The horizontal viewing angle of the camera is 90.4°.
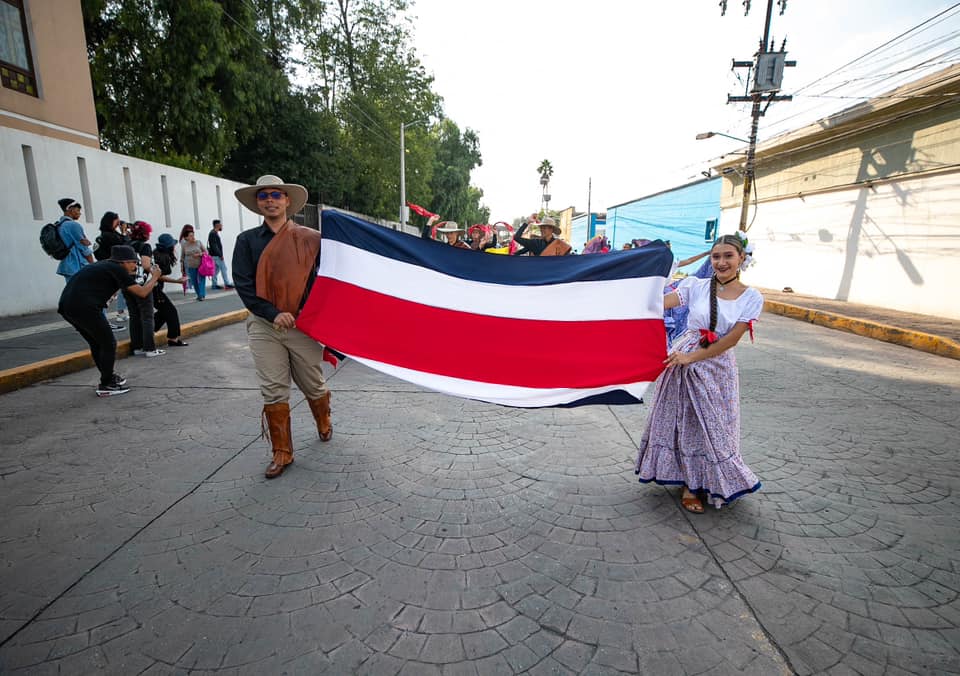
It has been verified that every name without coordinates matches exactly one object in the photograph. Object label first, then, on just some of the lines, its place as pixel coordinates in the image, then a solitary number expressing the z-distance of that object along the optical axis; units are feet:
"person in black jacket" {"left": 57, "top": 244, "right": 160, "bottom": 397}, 15.78
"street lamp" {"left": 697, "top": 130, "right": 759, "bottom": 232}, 55.88
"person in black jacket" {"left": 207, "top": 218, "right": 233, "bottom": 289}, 40.14
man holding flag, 11.02
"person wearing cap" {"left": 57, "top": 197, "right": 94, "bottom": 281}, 23.22
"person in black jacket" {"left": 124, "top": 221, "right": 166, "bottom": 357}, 21.06
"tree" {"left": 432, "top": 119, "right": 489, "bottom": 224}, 154.10
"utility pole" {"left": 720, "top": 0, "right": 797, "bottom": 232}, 53.16
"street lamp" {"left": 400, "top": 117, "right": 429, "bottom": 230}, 91.28
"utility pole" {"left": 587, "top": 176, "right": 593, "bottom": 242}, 142.20
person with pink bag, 34.76
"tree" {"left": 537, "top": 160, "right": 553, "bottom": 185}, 293.64
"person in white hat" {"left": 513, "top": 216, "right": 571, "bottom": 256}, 21.63
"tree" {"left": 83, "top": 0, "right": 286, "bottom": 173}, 46.88
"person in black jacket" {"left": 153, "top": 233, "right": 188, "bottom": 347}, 22.80
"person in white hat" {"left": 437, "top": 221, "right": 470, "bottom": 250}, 28.94
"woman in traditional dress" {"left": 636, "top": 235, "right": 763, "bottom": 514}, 9.43
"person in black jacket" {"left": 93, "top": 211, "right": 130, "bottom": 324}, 22.57
